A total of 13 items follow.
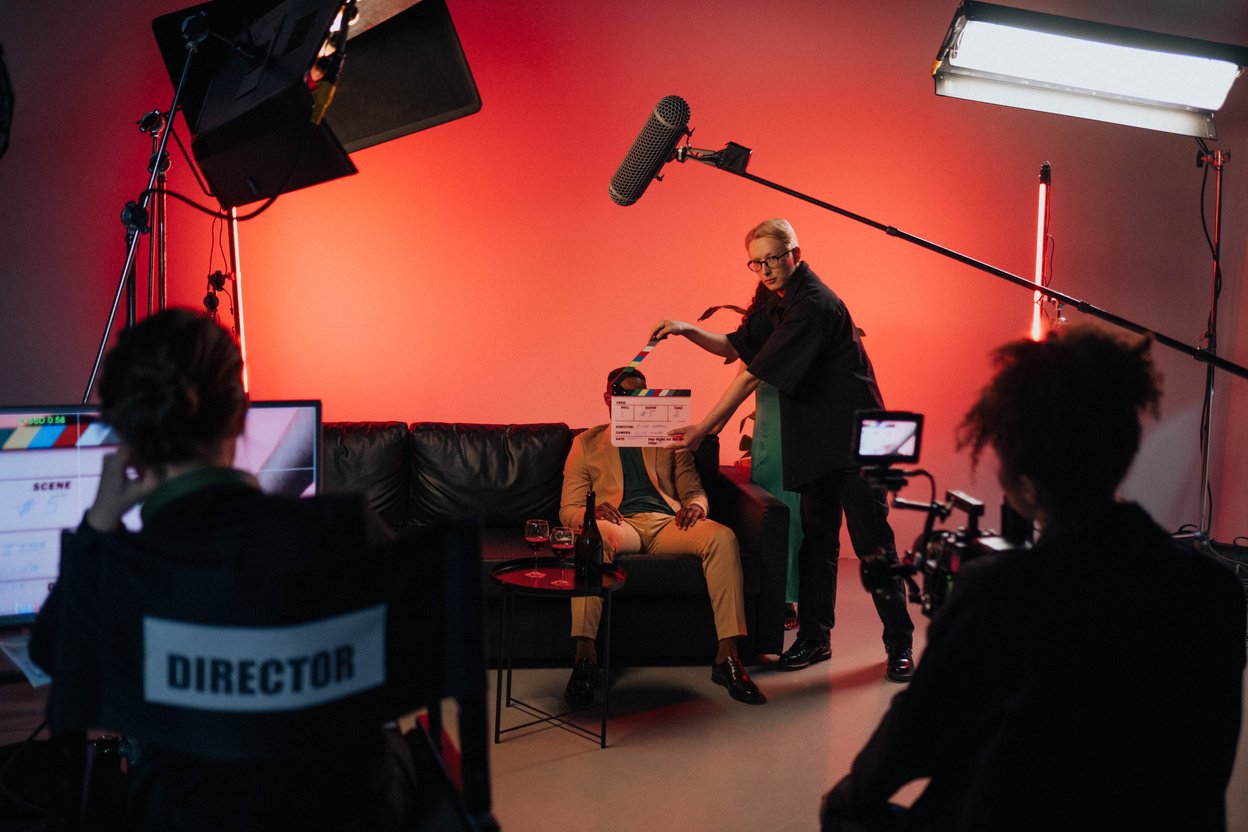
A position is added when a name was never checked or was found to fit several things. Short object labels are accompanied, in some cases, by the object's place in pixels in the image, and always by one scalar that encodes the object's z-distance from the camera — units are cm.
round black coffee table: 272
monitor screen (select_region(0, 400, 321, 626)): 170
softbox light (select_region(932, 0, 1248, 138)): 305
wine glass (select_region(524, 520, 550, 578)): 284
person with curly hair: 110
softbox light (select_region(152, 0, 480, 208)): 180
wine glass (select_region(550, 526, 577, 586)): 285
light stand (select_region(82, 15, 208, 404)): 222
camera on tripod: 135
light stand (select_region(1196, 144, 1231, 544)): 401
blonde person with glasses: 336
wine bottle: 287
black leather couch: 334
